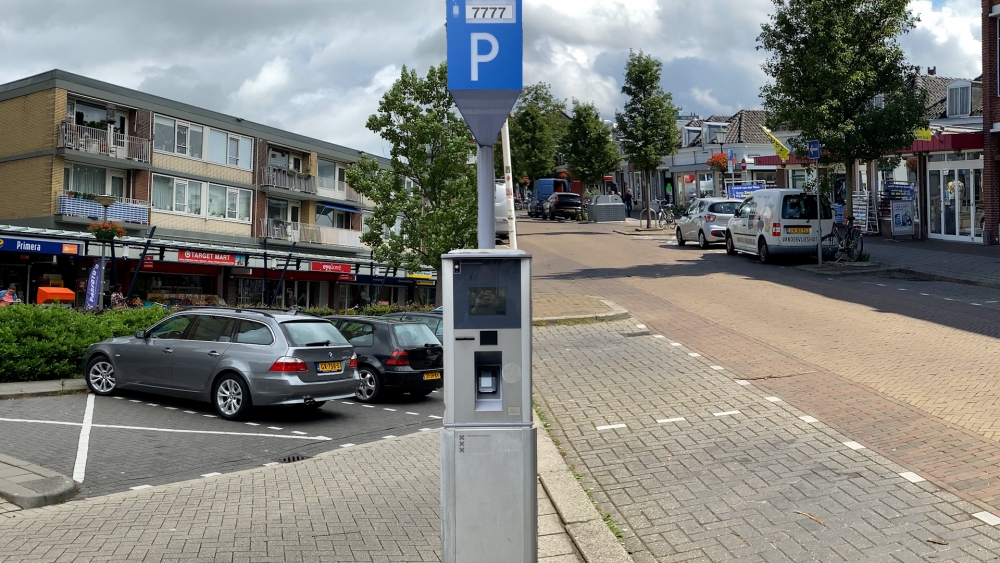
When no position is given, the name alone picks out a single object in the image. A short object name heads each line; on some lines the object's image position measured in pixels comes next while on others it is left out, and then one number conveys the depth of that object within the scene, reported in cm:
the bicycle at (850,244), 2320
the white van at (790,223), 2412
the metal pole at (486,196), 562
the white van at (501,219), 3755
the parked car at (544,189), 6569
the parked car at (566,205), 5816
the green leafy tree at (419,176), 2983
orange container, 2769
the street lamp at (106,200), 3578
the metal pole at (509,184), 1512
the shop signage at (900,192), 3124
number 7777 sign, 582
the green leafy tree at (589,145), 6231
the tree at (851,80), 2262
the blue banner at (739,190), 4258
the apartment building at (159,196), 3366
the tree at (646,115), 4309
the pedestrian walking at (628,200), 5967
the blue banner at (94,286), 2644
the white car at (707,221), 3031
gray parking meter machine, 487
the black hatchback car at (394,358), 1389
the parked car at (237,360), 1180
